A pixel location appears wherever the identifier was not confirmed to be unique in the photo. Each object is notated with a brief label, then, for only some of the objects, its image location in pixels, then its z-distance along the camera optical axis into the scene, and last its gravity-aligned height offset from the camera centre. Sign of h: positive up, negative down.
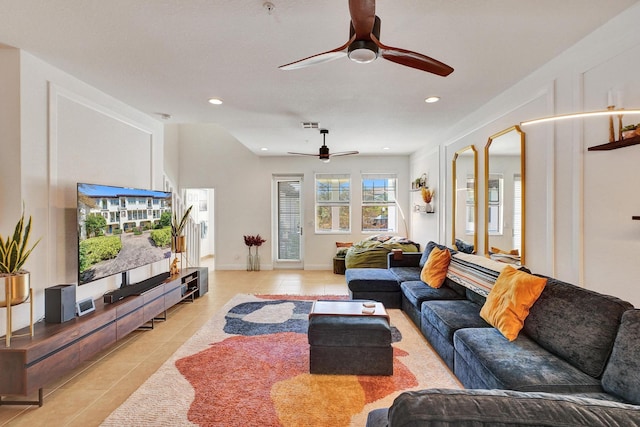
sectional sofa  0.71 -0.75
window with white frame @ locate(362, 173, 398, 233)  7.26 +0.29
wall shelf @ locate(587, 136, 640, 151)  1.85 +0.44
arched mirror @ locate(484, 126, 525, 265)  3.04 +0.19
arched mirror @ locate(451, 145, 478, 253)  3.89 +0.20
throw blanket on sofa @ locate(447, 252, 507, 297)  2.96 -0.60
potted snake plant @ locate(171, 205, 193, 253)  4.64 -0.33
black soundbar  3.09 -0.81
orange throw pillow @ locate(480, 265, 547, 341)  2.26 -0.66
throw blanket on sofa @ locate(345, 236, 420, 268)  5.81 -0.68
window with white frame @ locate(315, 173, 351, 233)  7.24 +0.29
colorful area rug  2.03 -1.31
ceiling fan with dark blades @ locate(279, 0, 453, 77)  1.45 +0.92
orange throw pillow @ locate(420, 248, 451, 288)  3.81 -0.68
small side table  6.66 -1.09
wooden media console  2.04 -1.00
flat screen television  2.88 -0.14
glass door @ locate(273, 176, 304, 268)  7.30 -0.18
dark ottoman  2.53 -1.10
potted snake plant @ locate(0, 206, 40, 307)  2.15 -0.38
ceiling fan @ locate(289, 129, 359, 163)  4.86 +1.00
